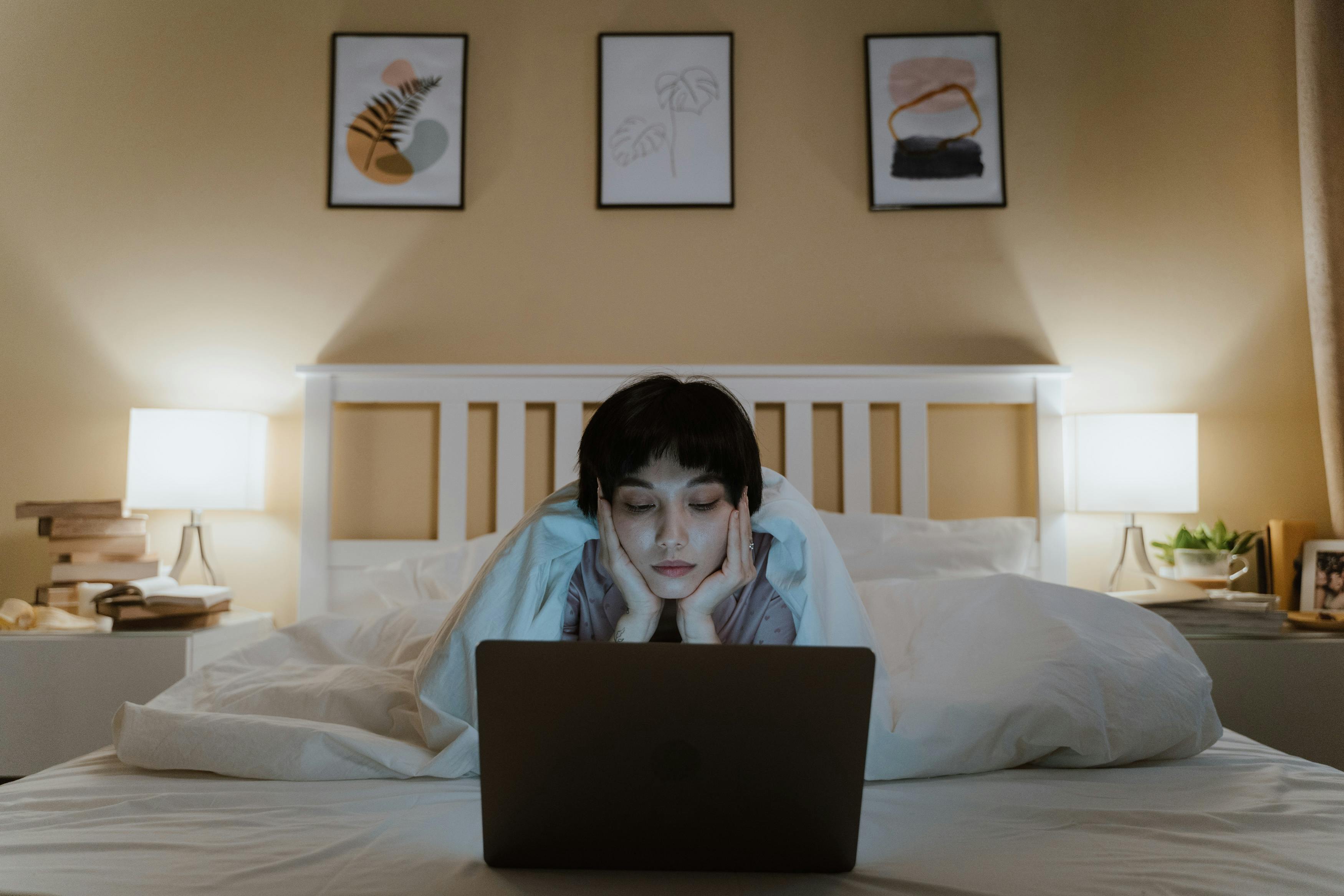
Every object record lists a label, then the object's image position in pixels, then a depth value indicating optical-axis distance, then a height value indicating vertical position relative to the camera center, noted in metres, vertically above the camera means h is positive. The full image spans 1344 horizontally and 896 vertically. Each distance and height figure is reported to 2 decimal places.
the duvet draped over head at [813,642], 0.95 -0.23
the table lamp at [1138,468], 1.91 +0.07
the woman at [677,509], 1.00 -0.01
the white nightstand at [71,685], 1.63 -0.35
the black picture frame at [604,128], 2.13 +0.87
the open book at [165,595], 1.70 -0.20
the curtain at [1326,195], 1.96 +0.70
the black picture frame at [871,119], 2.12 +0.92
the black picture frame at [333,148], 2.13 +0.85
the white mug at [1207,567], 1.87 -0.14
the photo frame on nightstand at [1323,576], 1.85 -0.16
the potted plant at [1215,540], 1.92 -0.09
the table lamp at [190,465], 1.87 +0.07
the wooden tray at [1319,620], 1.73 -0.24
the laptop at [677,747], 0.59 -0.17
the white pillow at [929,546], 1.73 -0.10
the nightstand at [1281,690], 1.60 -0.35
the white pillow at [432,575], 1.71 -0.16
